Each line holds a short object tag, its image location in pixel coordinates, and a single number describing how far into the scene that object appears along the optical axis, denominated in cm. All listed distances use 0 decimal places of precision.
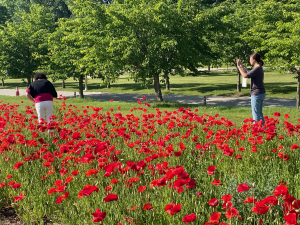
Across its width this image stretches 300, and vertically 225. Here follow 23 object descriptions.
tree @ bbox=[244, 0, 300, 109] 1352
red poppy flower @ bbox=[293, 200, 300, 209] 213
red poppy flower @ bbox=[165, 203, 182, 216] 213
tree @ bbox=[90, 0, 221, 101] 1566
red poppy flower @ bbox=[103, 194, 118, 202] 228
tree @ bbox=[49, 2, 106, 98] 1951
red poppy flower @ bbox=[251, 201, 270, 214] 202
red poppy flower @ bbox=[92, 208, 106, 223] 209
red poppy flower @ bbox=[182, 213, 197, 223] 199
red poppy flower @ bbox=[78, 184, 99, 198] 240
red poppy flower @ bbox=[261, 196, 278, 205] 204
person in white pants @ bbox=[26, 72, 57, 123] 727
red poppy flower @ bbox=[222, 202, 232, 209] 223
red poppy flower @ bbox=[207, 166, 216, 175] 286
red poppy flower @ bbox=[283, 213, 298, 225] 178
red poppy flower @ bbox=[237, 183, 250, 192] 222
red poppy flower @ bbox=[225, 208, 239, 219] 213
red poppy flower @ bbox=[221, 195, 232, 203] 223
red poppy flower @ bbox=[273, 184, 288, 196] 213
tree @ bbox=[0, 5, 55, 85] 2477
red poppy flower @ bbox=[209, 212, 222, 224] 202
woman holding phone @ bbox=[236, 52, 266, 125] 649
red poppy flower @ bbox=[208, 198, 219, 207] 225
